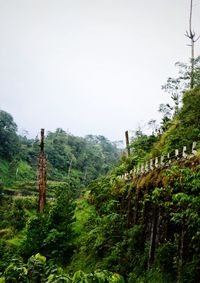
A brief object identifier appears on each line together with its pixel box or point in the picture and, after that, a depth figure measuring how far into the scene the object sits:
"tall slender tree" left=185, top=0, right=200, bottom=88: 40.53
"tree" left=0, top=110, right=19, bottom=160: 99.44
